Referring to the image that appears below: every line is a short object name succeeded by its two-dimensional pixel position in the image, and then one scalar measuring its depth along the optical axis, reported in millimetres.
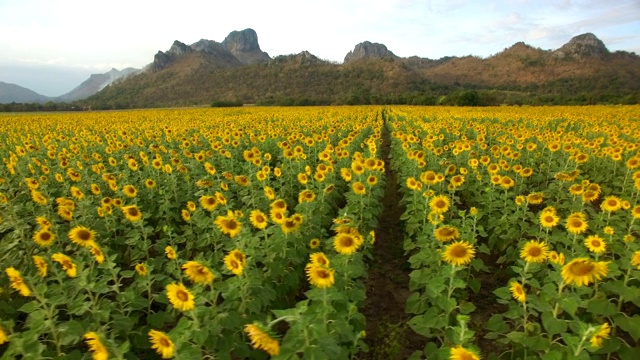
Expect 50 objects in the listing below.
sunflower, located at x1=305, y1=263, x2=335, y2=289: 2760
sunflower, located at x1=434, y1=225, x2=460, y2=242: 3842
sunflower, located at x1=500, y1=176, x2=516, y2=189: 6236
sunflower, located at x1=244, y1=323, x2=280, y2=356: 2123
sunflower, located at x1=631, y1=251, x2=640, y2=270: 3377
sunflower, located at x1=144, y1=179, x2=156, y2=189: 6473
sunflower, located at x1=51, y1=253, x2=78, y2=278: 3156
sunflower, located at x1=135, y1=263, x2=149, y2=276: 3633
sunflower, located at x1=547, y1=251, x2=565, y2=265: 3408
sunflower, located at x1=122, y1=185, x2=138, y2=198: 5859
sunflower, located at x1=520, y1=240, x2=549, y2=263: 3523
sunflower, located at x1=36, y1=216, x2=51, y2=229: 4265
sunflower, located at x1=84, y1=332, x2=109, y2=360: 2193
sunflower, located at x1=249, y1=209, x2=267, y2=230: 4309
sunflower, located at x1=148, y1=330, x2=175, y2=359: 2268
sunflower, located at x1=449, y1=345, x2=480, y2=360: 2231
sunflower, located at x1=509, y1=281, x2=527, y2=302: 3098
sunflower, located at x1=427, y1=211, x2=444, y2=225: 4457
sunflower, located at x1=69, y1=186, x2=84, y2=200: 5701
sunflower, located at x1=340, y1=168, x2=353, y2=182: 6741
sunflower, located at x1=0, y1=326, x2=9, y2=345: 2433
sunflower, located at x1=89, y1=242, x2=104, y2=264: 3564
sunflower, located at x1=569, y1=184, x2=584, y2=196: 5668
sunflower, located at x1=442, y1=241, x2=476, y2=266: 3434
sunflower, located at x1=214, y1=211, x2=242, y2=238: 3918
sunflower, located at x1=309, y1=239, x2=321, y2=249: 4309
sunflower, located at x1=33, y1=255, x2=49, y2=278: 3295
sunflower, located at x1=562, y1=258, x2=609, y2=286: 2969
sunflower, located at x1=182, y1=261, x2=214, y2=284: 2910
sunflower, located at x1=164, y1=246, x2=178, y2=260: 3717
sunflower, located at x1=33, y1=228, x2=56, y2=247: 4219
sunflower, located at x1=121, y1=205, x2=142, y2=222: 4734
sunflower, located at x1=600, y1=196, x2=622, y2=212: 4884
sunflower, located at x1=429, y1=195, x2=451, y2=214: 4641
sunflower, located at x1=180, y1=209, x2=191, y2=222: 5016
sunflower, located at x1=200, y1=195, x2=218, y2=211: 5017
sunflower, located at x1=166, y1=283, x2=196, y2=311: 2660
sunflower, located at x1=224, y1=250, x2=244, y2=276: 3086
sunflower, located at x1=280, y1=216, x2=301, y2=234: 4102
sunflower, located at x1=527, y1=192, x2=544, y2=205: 5458
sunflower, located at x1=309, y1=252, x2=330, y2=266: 3089
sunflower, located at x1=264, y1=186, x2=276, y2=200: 5457
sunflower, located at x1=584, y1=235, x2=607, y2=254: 3892
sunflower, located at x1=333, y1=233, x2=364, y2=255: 3402
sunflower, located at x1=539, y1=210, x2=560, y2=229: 4588
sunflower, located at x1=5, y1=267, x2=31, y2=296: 2891
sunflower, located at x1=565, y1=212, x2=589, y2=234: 4198
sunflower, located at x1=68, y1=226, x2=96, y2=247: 3943
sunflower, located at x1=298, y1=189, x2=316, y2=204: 5005
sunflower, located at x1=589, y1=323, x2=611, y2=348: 2439
